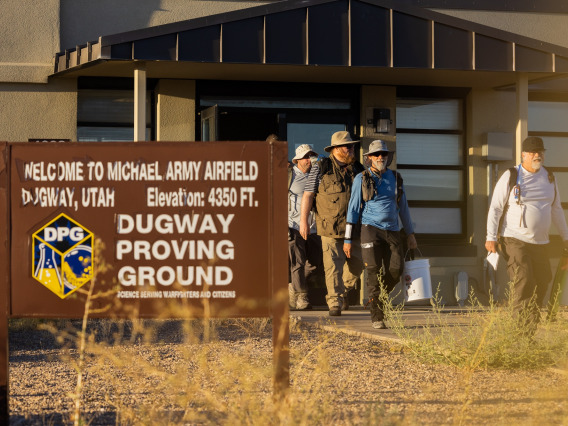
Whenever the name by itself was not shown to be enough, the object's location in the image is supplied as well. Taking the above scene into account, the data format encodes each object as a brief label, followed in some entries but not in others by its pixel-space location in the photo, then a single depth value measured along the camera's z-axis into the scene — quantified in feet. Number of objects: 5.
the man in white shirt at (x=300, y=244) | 77.56
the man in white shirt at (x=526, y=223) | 58.49
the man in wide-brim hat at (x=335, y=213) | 73.87
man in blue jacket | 64.03
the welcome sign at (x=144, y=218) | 37.78
